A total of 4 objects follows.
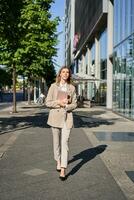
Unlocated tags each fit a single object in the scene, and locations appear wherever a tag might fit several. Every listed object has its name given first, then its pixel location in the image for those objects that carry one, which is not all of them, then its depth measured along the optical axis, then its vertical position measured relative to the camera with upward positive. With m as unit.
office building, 11.98 +3.04
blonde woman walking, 3.75 -0.20
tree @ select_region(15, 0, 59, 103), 15.08 +3.27
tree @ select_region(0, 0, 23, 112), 6.84 +2.14
